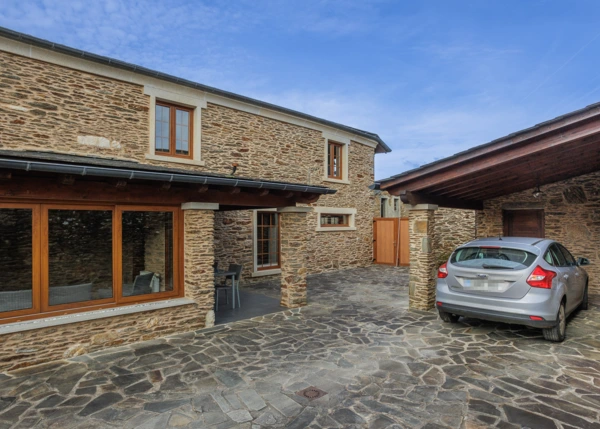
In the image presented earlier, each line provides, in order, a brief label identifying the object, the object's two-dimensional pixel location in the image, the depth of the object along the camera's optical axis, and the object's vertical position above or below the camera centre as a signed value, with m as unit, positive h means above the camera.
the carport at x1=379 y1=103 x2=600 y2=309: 5.45 +0.60
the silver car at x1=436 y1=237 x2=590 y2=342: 4.89 -1.07
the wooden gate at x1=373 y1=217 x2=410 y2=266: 14.87 -1.23
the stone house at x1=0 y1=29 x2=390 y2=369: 4.73 +0.23
